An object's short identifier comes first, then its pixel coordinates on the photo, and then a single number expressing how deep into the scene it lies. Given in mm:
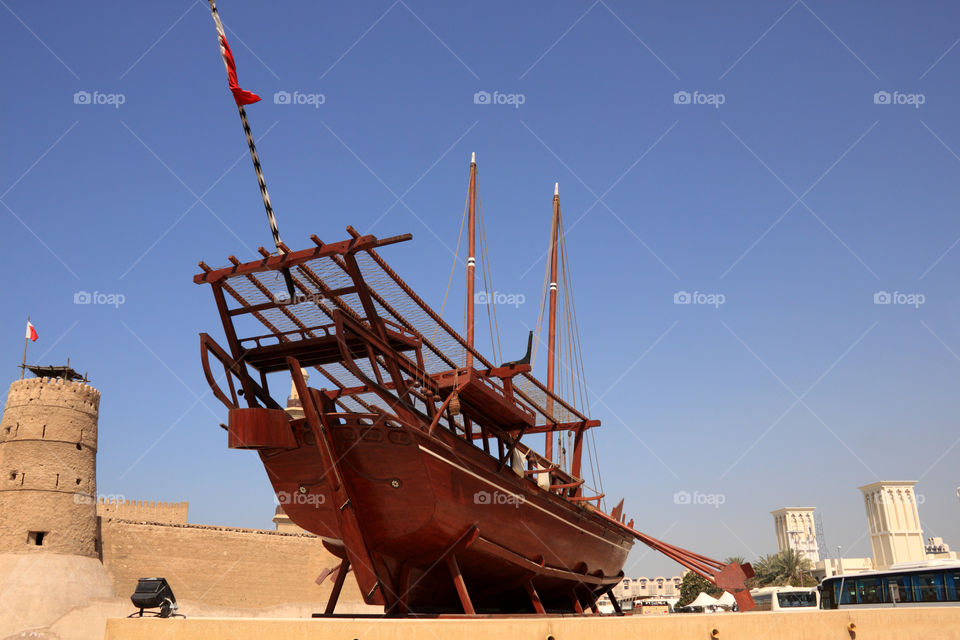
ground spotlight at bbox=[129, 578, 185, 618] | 13195
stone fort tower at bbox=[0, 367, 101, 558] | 30891
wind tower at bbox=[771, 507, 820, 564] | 90625
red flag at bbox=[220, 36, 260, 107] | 13133
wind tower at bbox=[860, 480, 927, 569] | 60438
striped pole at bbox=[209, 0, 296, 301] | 13211
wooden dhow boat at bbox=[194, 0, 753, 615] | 13367
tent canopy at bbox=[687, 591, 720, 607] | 34053
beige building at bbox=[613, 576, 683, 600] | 180875
